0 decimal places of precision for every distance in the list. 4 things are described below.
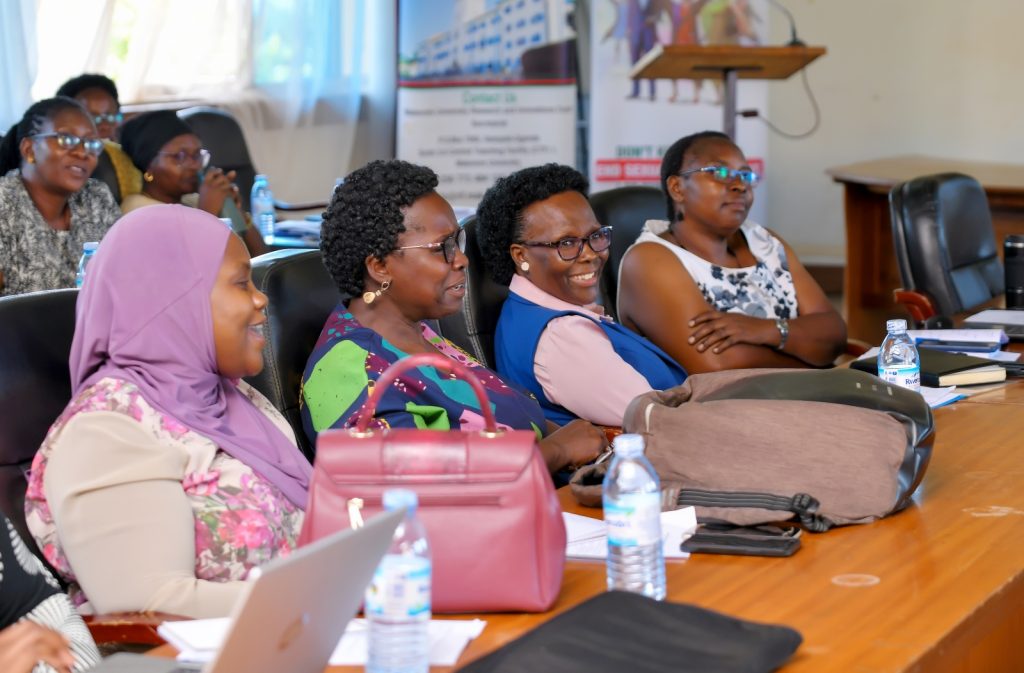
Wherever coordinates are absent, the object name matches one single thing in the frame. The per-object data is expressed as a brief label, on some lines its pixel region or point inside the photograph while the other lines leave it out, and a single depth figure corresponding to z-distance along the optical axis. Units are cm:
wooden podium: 496
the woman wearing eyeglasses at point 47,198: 400
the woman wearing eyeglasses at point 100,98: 502
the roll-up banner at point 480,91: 677
